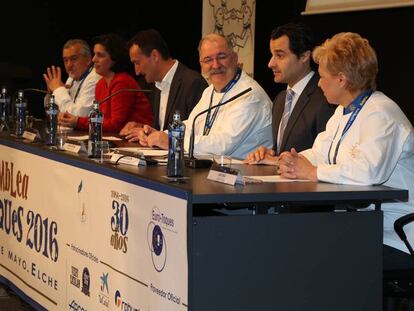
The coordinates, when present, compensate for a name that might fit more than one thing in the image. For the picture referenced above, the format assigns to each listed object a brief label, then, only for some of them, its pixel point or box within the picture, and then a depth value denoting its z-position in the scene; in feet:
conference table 8.77
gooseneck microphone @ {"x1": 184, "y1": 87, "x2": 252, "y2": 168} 11.41
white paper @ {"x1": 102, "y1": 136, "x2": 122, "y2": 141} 15.67
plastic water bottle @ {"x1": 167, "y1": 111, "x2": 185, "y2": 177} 10.07
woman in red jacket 18.53
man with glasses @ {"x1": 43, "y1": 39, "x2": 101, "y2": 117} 20.86
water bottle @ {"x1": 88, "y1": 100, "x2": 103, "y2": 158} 12.09
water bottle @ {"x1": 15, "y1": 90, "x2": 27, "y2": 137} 15.46
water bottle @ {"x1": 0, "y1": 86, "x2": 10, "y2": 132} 17.49
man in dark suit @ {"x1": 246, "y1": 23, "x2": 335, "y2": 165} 13.26
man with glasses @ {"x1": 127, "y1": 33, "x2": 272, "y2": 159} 14.08
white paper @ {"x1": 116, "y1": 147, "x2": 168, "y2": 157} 12.70
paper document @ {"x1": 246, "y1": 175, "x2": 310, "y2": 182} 10.11
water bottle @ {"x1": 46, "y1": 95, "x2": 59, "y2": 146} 13.92
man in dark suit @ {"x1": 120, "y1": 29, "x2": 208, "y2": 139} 17.13
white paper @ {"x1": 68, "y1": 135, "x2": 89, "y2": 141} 15.65
